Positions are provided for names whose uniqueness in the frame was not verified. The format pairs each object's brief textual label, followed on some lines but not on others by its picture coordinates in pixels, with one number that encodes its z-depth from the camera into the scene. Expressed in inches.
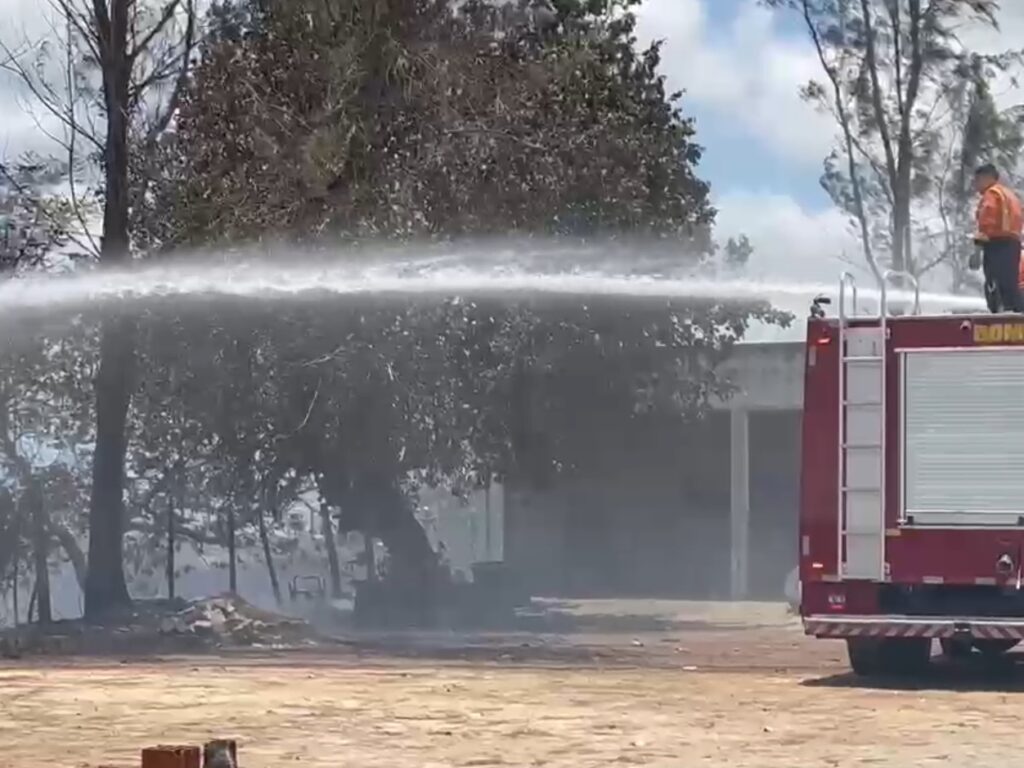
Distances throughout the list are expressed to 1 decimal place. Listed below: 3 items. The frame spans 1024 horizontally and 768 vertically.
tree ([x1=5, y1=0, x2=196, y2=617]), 965.2
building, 1434.5
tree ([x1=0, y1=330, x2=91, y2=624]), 1097.4
